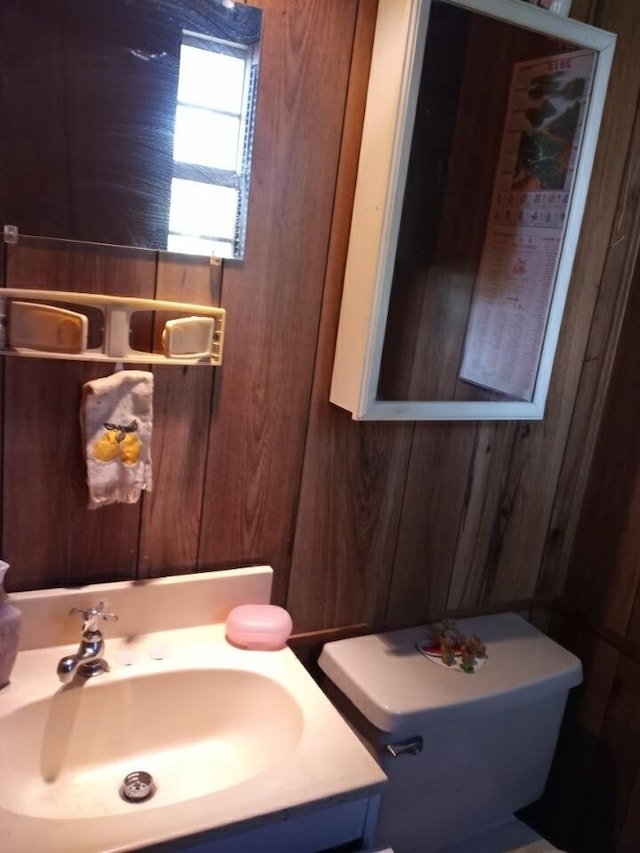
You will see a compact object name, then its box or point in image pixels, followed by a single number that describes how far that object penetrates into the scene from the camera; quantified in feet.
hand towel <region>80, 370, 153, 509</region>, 3.33
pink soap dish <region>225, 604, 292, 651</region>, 3.80
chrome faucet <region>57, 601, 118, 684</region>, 3.35
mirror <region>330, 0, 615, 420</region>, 3.51
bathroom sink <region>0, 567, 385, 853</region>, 2.94
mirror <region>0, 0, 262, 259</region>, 2.95
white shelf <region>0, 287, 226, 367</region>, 3.08
